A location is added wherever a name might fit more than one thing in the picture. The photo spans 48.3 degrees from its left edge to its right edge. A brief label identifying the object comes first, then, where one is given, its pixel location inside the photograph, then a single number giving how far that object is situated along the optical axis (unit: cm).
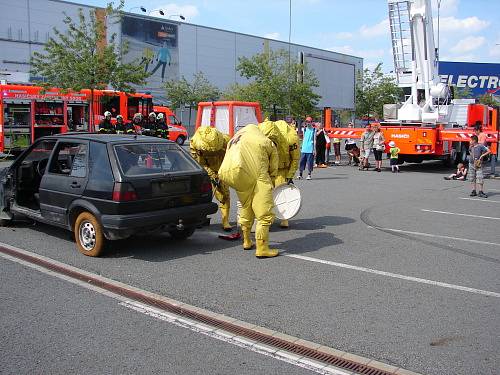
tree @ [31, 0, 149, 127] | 2256
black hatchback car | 666
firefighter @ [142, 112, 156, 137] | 1566
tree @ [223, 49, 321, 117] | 2775
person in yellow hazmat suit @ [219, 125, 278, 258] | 687
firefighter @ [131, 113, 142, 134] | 1485
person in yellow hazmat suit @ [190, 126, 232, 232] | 820
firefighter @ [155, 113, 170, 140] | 1610
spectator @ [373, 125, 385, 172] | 1844
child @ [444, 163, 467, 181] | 1639
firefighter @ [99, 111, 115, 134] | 1409
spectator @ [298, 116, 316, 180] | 1599
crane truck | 1820
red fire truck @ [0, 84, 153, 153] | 2174
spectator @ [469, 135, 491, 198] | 1239
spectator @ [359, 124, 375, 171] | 1873
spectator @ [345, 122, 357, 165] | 2152
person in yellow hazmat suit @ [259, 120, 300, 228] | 848
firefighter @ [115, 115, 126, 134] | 1474
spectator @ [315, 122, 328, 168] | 2002
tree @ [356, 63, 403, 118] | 3438
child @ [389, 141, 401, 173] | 1842
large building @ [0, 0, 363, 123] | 3900
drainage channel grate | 400
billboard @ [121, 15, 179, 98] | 4653
